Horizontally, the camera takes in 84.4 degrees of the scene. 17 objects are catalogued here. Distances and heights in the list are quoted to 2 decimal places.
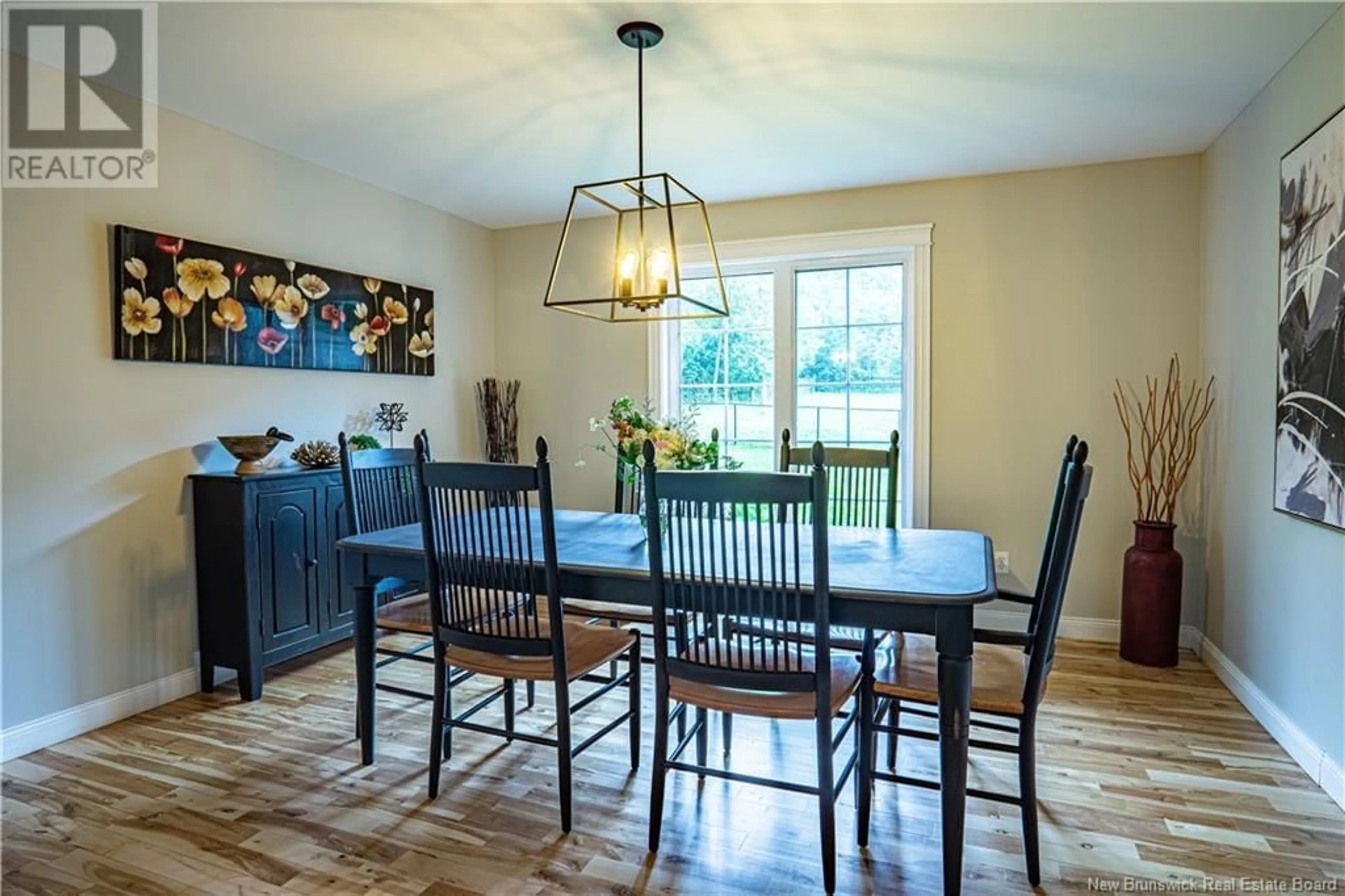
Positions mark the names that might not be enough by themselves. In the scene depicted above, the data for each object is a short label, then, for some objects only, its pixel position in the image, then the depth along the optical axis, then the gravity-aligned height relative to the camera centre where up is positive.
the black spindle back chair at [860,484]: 3.13 -0.24
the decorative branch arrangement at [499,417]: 5.11 +0.08
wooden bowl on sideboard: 3.25 -0.10
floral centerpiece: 2.47 -0.05
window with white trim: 4.23 +0.47
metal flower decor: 4.27 +0.06
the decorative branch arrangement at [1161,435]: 3.65 -0.03
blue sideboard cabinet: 3.19 -0.62
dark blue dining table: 1.87 -0.43
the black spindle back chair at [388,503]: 2.72 -0.30
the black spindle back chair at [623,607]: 2.87 -0.76
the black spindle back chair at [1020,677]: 1.93 -0.71
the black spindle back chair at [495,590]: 2.17 -0.50
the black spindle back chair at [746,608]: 1.86 -0.48
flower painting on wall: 3.05 +0.56
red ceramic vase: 3.49 -0.79
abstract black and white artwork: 2.38 +0.34
